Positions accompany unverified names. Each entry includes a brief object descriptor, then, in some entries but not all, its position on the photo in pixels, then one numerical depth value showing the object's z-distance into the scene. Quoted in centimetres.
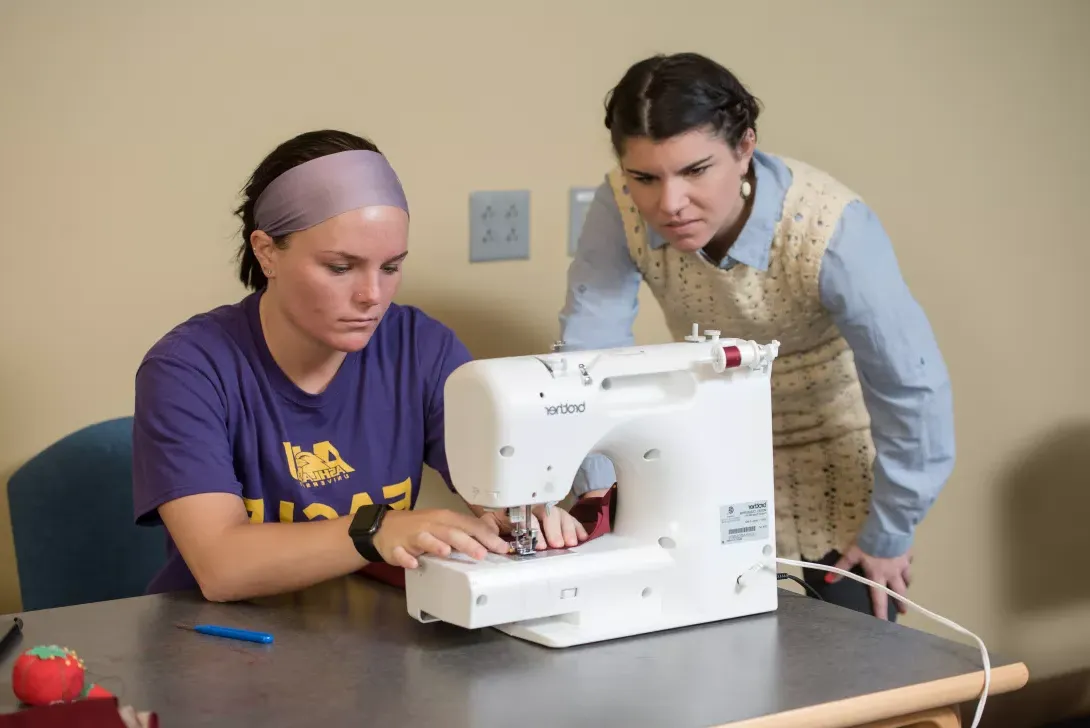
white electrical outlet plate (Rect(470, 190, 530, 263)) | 229
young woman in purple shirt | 146
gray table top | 118
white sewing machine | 131
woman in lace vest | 181
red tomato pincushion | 117
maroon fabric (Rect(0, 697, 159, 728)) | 109
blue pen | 135
